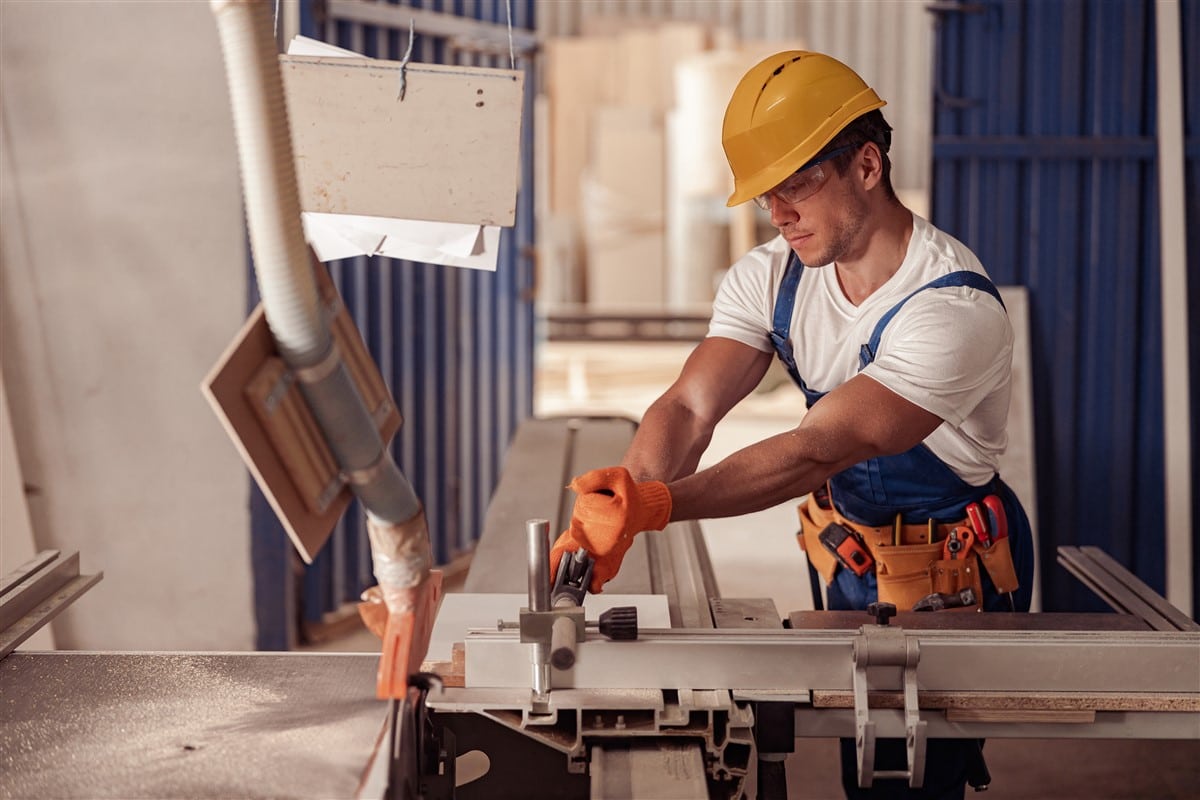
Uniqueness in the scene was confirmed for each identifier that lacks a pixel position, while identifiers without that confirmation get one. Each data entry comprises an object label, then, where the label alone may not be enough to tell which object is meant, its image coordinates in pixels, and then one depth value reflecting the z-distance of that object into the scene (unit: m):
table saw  1.64
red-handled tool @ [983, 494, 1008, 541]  2.46
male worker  2.08
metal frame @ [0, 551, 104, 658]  2.02
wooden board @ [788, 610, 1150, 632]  2.02
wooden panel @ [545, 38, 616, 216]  9.72
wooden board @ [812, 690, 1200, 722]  1.78
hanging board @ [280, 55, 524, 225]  2.08
